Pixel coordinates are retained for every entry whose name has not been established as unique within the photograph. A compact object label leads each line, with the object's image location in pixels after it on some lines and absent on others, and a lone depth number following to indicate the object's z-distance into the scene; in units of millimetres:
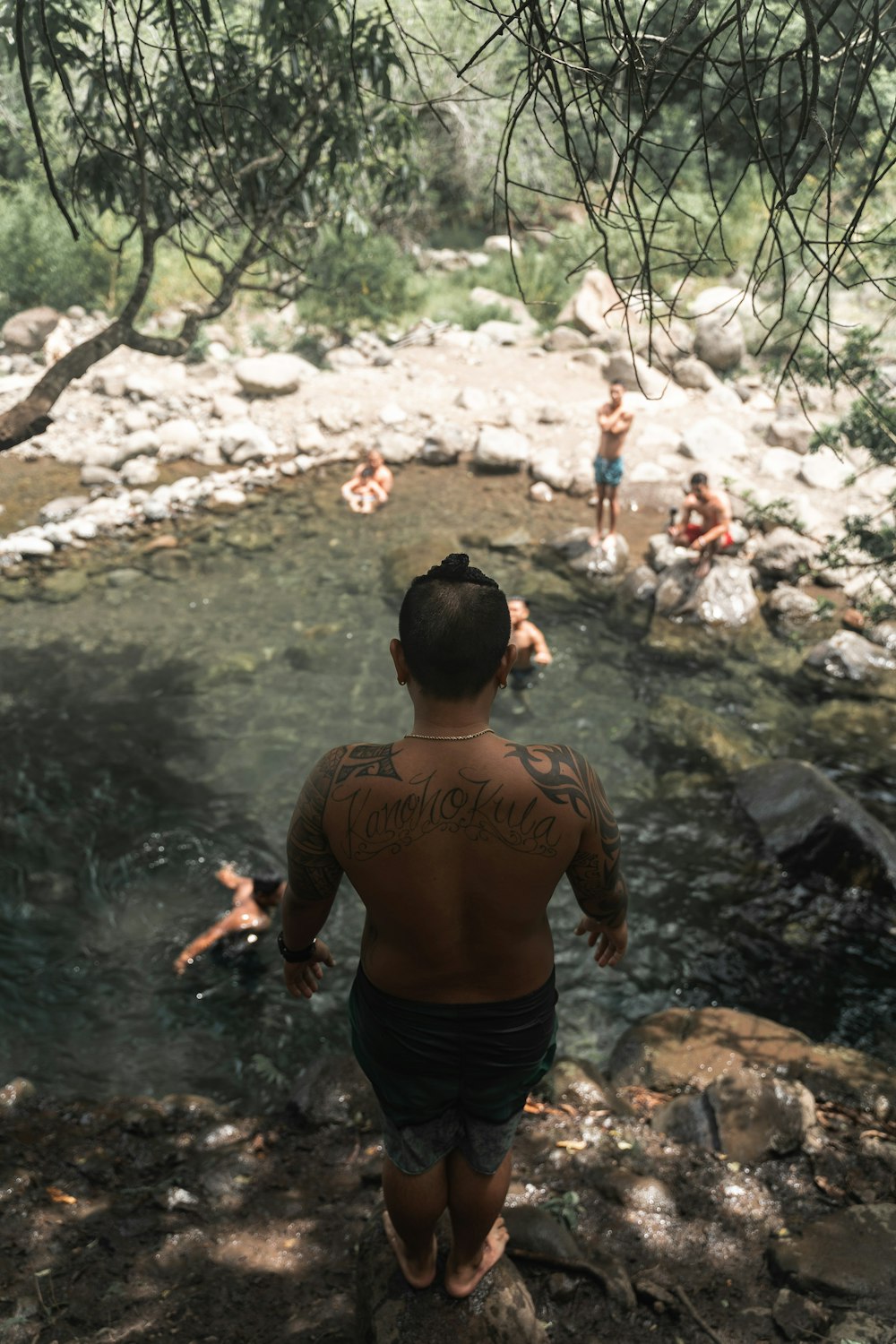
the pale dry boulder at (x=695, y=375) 14805
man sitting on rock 9898
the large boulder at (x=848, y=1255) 2873
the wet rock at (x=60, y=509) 11547
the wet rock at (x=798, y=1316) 2727
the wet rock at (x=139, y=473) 12664
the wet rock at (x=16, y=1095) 4277
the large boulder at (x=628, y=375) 14775
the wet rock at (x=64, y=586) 10148
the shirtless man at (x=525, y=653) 8484
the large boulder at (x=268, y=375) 14656
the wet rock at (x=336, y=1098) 4223
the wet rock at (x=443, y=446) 13531
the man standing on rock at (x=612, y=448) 10695
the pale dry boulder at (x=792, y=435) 13203
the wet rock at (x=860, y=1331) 2559
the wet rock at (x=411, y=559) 10414
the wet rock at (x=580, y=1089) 4266
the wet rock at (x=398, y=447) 13562
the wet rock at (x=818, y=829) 6332
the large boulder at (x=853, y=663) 8922
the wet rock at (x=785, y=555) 10602
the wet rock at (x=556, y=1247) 2920
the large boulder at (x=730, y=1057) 4363
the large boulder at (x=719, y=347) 15328
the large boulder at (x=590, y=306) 16938
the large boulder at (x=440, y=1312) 2518
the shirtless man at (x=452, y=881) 2105
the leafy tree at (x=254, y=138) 4145
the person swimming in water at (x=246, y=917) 5730
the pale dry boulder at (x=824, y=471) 12352
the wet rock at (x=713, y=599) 9891
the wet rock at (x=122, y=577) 10469
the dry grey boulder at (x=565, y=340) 16609
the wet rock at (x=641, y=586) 10289
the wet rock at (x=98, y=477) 12555
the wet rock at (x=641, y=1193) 3508
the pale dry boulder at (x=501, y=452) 13188
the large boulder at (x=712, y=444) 13203
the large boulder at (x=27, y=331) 16234
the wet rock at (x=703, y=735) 7781
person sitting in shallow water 11891
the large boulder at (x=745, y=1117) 3869
